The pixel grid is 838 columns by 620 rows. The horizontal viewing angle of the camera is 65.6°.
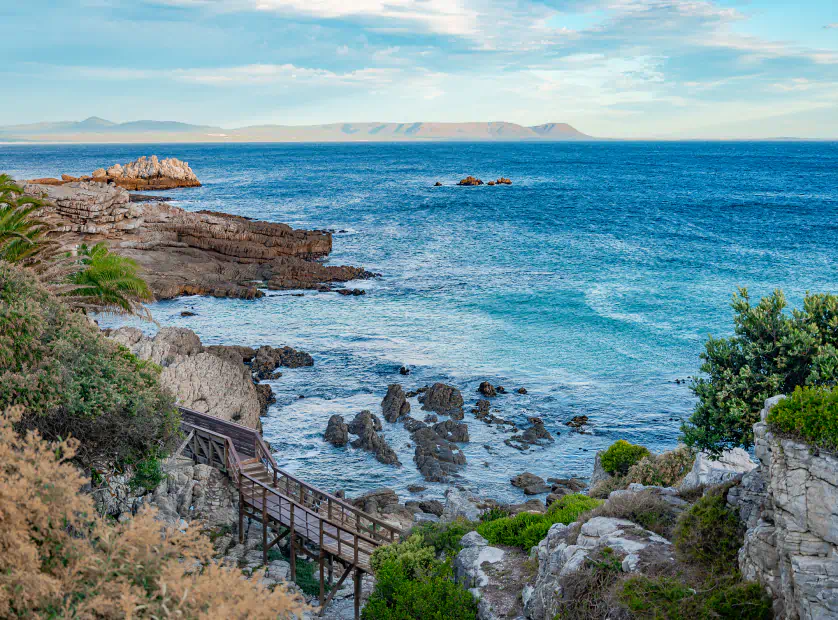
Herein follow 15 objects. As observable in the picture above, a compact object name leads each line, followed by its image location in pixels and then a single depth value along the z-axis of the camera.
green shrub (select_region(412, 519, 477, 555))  16.19
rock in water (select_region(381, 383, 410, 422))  30.34
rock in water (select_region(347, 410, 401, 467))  26.98
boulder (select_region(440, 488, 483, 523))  19.06
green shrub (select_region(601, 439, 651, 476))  21.05
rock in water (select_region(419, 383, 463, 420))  30.66
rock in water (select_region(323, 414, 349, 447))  28.16
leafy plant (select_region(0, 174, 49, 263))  20.53
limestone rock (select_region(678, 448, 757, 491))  15.21
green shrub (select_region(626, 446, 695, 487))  19.23
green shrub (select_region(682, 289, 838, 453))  14.90
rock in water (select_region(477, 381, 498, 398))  32.47
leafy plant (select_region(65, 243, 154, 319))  22.66
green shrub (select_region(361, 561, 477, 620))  14.20
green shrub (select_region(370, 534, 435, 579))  15.62
